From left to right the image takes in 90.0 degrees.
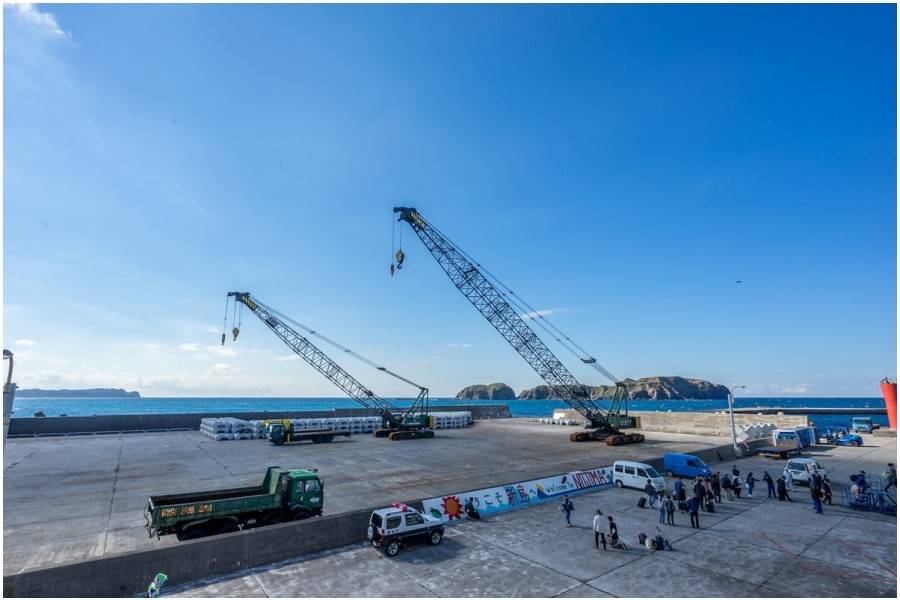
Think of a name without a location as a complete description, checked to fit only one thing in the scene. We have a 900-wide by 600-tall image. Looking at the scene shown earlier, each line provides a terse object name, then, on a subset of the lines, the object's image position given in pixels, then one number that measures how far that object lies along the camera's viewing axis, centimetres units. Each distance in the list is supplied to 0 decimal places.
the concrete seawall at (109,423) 5206
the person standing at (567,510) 2077
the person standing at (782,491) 2545
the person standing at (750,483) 2650
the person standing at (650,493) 2373
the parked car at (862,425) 6244
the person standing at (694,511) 2067
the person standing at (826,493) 2438
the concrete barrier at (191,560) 1296
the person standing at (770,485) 2633
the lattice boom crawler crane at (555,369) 5262
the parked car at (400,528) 1727
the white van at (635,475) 2671
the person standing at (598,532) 1791
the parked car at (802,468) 2861
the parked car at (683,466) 3086
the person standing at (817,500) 2278
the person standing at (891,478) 2588
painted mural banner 2123
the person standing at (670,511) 2097
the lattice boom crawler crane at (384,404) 5750
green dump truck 1736
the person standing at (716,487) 2491
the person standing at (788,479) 2885
